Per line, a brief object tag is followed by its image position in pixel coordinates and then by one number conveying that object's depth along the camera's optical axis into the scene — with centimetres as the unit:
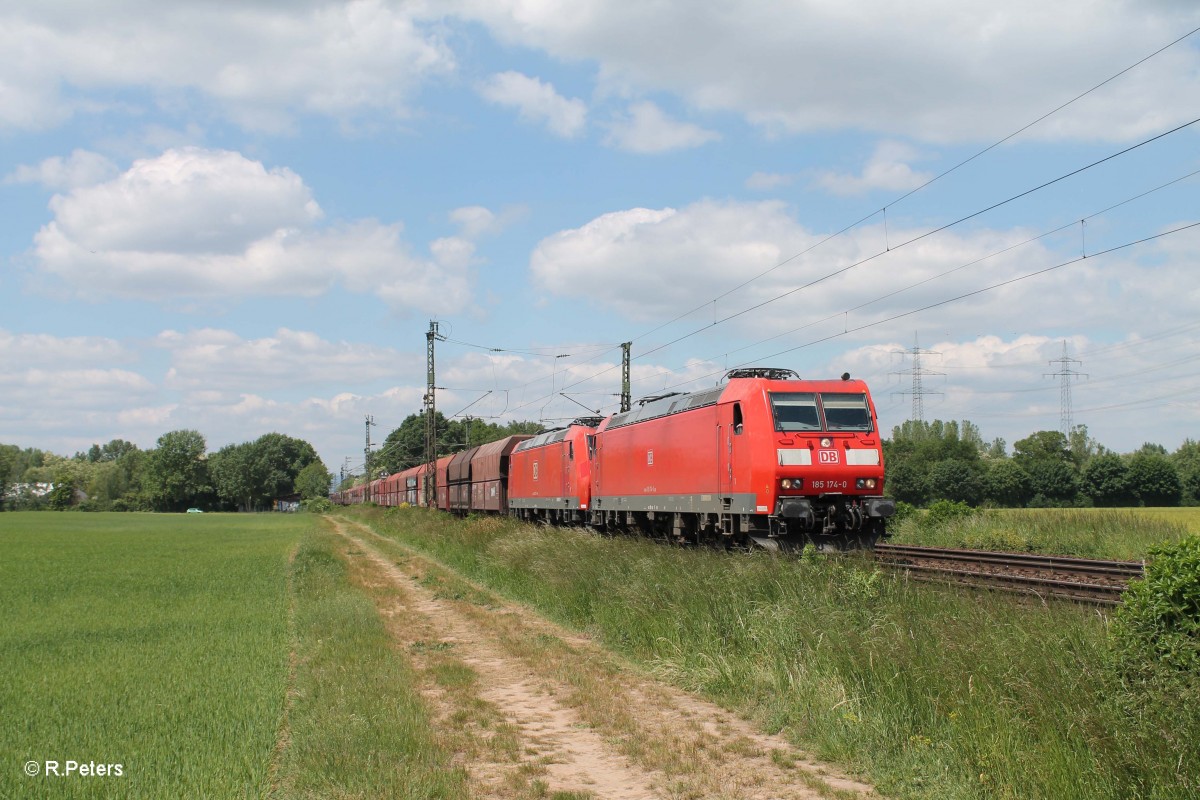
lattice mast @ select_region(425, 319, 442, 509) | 4862
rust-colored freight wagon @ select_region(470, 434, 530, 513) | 4306
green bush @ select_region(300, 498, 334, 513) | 11578
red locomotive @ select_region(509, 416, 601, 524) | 3078
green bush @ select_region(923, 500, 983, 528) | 3014
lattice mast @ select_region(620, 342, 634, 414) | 3772
